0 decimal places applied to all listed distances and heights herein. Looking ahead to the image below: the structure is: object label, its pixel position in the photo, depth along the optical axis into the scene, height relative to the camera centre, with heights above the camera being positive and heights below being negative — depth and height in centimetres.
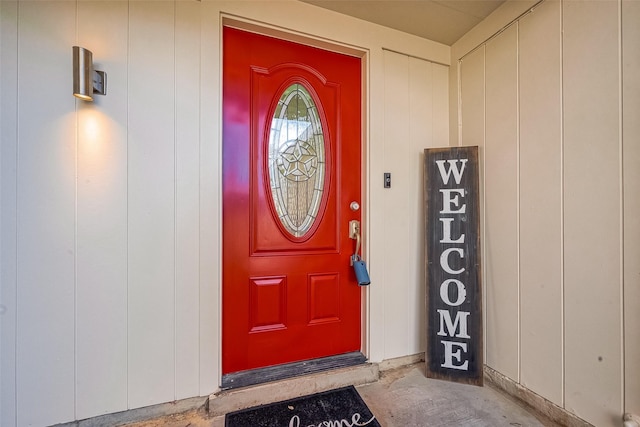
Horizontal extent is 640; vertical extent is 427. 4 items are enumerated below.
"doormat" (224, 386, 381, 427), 125 -99
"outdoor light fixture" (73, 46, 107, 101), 111 +60
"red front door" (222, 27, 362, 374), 146 +8
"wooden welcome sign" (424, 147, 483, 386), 160 -35
